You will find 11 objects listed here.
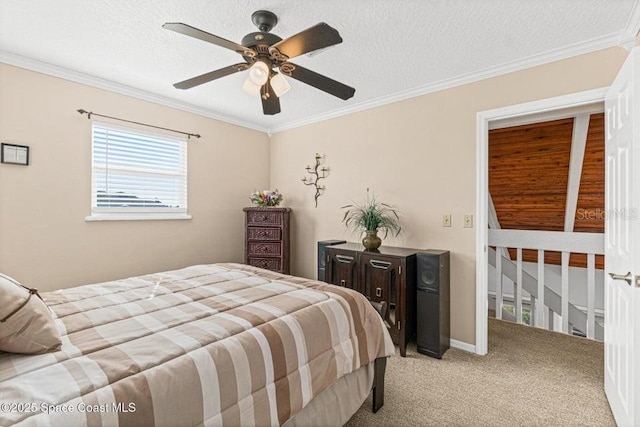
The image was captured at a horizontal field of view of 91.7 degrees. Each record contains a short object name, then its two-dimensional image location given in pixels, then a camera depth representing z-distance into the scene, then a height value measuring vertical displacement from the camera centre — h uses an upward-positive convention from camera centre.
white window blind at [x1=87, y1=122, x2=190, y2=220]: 3.06 +0.43
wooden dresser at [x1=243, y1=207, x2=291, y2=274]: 3.87 -0.29
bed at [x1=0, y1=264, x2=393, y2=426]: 0.90 -0.50
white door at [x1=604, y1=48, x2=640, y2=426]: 1.53 -0.14
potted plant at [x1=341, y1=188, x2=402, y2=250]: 3.10 -0.02
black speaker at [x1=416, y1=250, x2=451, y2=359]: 2.70 -0.76
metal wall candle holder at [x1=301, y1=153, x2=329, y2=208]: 3.98 +0.54
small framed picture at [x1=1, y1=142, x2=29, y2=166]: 2.51 +0.49
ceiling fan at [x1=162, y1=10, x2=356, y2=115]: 1.56 +0.90
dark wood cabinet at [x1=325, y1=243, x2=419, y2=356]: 2.72 -0.58
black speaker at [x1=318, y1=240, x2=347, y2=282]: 3.47 -0.45
